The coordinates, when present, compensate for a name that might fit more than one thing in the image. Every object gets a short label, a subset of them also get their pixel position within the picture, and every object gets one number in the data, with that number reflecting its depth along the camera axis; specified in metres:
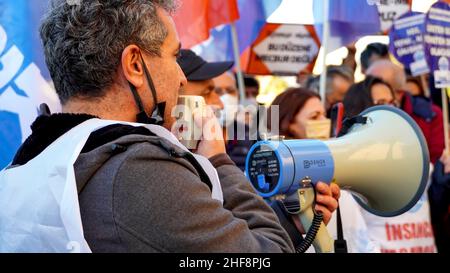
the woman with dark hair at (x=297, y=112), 4.02
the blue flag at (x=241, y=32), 5.68
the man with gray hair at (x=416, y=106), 5.73
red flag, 4.34
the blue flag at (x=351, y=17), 5.36
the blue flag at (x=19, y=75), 2.84
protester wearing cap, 3.88
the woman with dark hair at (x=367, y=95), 4.80
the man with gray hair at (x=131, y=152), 1.62
